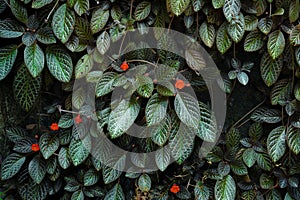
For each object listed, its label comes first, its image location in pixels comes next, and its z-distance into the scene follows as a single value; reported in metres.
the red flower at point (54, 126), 1.69
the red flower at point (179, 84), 1.57
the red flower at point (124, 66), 1.57
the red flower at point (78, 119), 1.65
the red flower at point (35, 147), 1.71
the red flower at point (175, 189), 1.69
